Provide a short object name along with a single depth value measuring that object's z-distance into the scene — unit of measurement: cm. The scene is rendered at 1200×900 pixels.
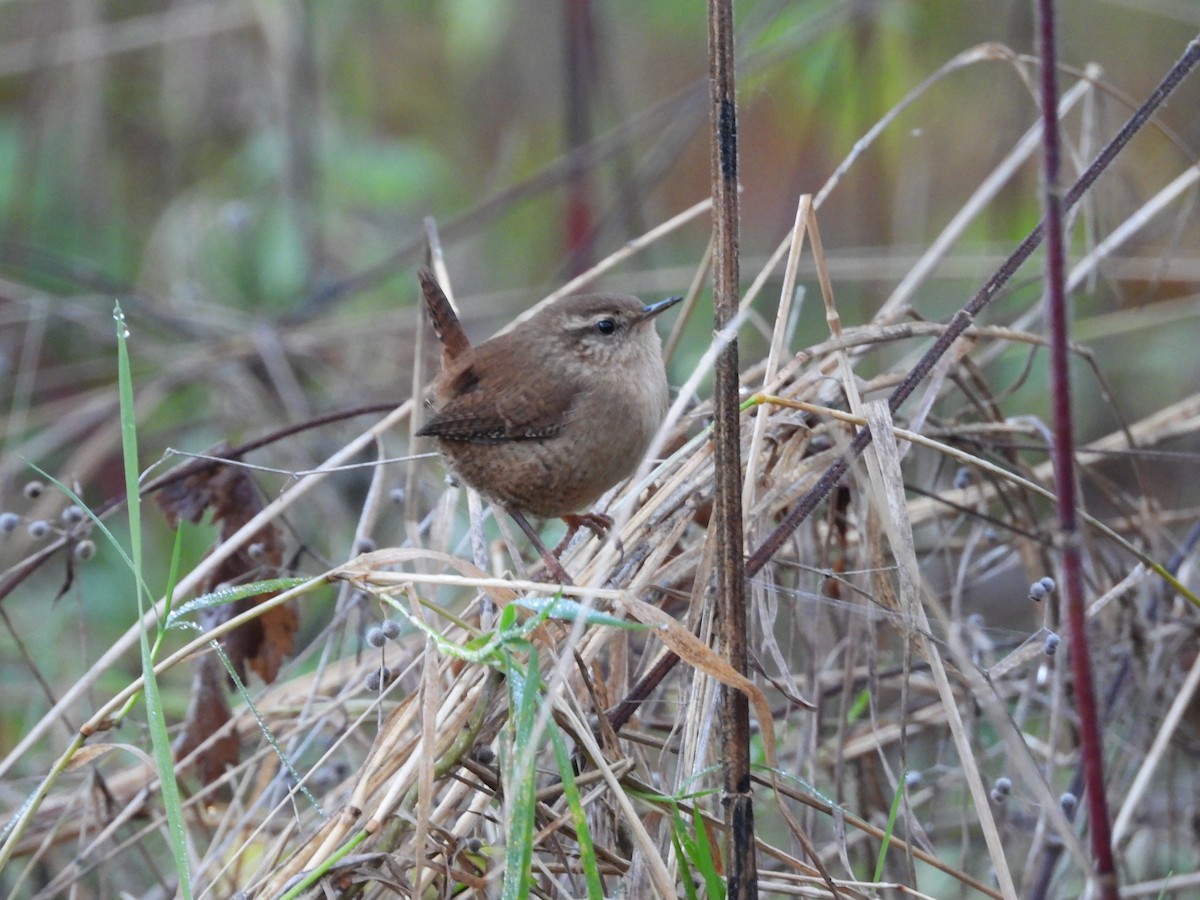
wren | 586
